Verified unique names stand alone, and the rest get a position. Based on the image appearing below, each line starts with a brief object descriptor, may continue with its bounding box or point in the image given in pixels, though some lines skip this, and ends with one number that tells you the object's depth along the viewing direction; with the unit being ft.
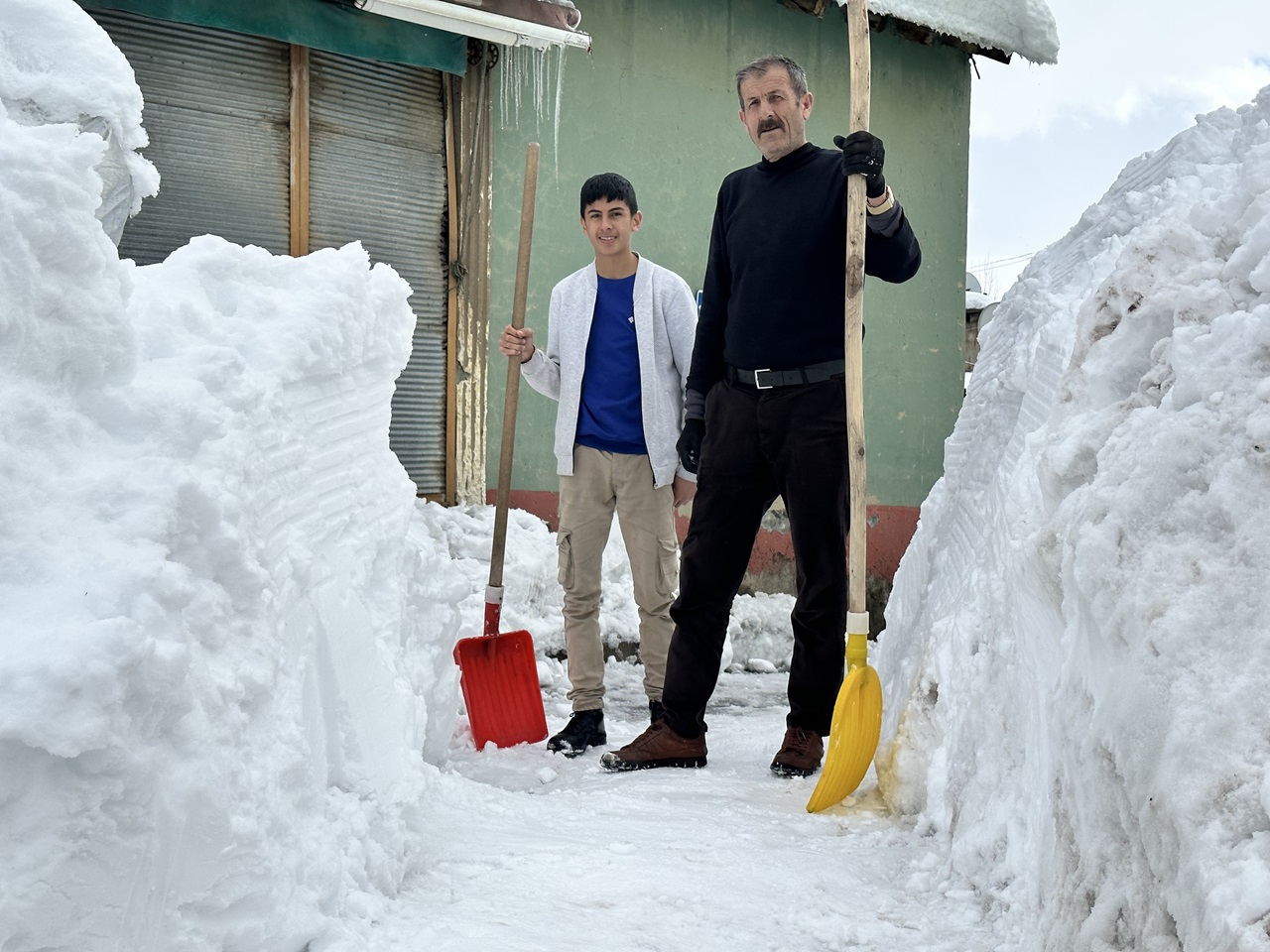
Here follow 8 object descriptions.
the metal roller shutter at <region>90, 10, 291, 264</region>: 17.89
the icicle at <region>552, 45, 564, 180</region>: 21.63
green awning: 17.53
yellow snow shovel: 9.39
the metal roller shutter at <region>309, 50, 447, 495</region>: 19.75
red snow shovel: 12.42
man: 10.73
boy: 12.64
